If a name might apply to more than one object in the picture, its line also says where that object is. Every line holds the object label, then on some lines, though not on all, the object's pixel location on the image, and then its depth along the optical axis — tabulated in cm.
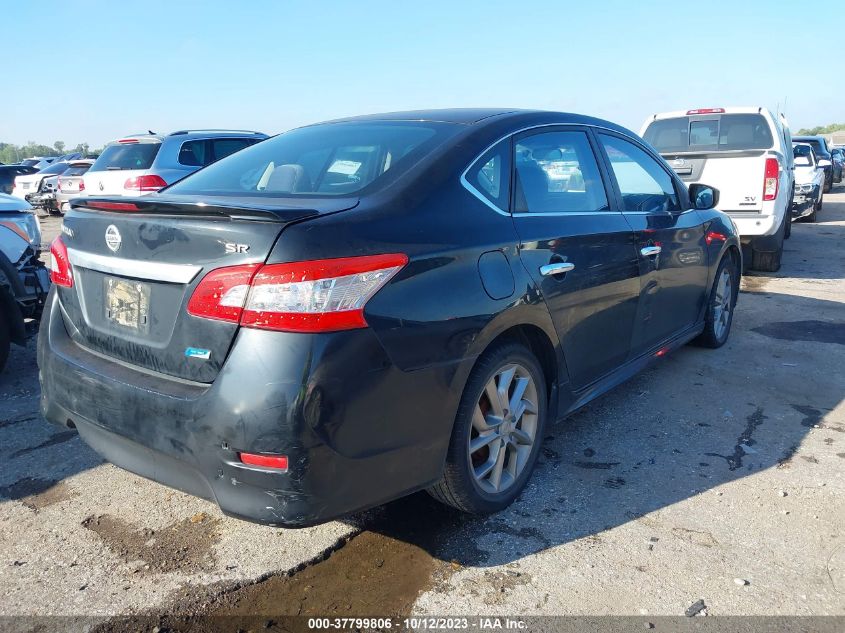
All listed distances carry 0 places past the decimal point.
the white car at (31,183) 1961
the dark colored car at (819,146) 1930
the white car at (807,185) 1389
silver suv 1029
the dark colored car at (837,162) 2532
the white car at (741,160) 829
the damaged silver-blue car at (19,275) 479
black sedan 227
